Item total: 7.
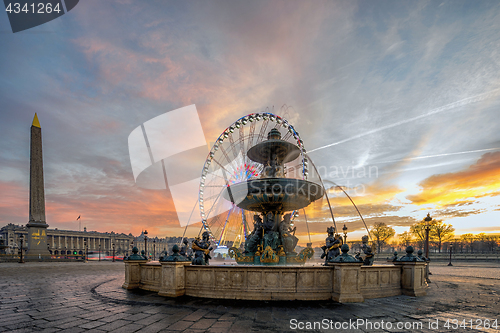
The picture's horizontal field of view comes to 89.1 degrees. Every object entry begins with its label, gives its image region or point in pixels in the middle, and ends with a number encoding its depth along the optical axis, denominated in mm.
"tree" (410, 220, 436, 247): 62969
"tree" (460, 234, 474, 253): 84625
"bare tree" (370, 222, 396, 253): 64875
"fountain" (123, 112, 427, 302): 7445
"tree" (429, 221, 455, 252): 60859
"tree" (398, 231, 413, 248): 82812
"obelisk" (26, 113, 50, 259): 33969
